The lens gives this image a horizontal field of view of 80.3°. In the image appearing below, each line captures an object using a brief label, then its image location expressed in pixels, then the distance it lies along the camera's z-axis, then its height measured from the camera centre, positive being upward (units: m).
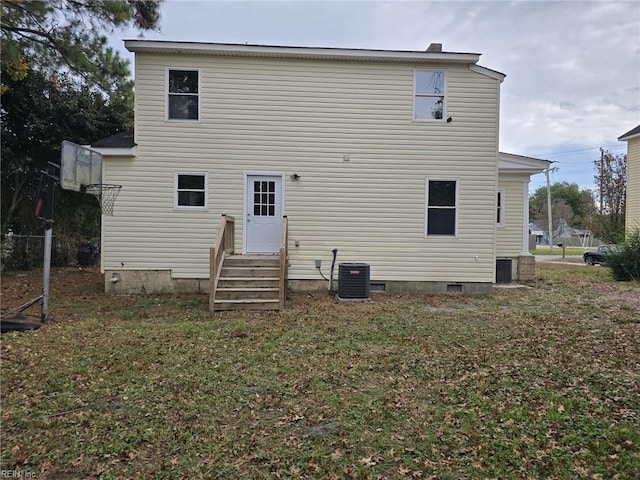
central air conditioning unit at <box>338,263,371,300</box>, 8.61 -1.05
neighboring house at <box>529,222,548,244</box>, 64.78 +1.06
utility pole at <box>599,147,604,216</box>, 26.41 +5.11
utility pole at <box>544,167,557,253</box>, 31.78 +3.15
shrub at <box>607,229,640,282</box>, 12.17 -0.63
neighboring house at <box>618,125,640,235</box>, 17.95 +3.08
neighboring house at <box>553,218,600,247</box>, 51.91 +0.79
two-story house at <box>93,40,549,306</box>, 9.05 +1.71
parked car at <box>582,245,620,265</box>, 19.13 -0.92
